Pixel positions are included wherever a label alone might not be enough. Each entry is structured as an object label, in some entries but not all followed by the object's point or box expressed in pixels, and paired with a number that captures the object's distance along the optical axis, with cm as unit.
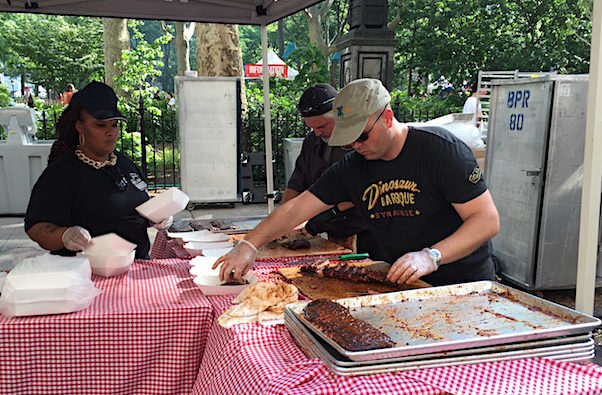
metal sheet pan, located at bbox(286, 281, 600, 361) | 156
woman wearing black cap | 304
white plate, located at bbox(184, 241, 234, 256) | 317
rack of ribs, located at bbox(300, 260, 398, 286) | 241
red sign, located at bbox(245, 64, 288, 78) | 2034
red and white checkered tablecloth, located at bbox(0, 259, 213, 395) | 216
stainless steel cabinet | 533
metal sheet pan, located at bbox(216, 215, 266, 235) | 382
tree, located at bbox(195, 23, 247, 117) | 1152
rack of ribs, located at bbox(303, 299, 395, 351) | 153
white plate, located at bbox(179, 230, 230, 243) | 342
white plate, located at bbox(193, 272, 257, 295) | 241
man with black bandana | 359
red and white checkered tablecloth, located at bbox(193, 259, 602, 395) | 145
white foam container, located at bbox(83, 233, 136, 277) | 270
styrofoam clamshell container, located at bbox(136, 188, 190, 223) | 293
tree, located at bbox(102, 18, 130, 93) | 1391
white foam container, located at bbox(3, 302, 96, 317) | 214
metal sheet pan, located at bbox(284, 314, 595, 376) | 148
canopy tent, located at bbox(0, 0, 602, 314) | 446
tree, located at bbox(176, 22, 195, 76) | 1861
